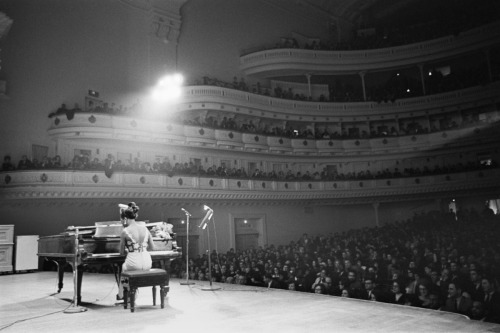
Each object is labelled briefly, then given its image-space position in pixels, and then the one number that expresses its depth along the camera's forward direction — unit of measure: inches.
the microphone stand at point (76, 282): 227.5
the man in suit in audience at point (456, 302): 275.2
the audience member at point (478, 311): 256.4
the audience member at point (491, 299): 245.4
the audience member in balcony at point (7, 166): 593.0
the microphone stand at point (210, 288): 318.0
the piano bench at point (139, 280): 211.6
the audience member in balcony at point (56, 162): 619.6
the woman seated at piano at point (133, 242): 222.2
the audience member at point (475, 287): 293.3
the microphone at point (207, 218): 316.5
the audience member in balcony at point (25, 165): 596.7
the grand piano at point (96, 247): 227.9
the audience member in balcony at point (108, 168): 649.6
